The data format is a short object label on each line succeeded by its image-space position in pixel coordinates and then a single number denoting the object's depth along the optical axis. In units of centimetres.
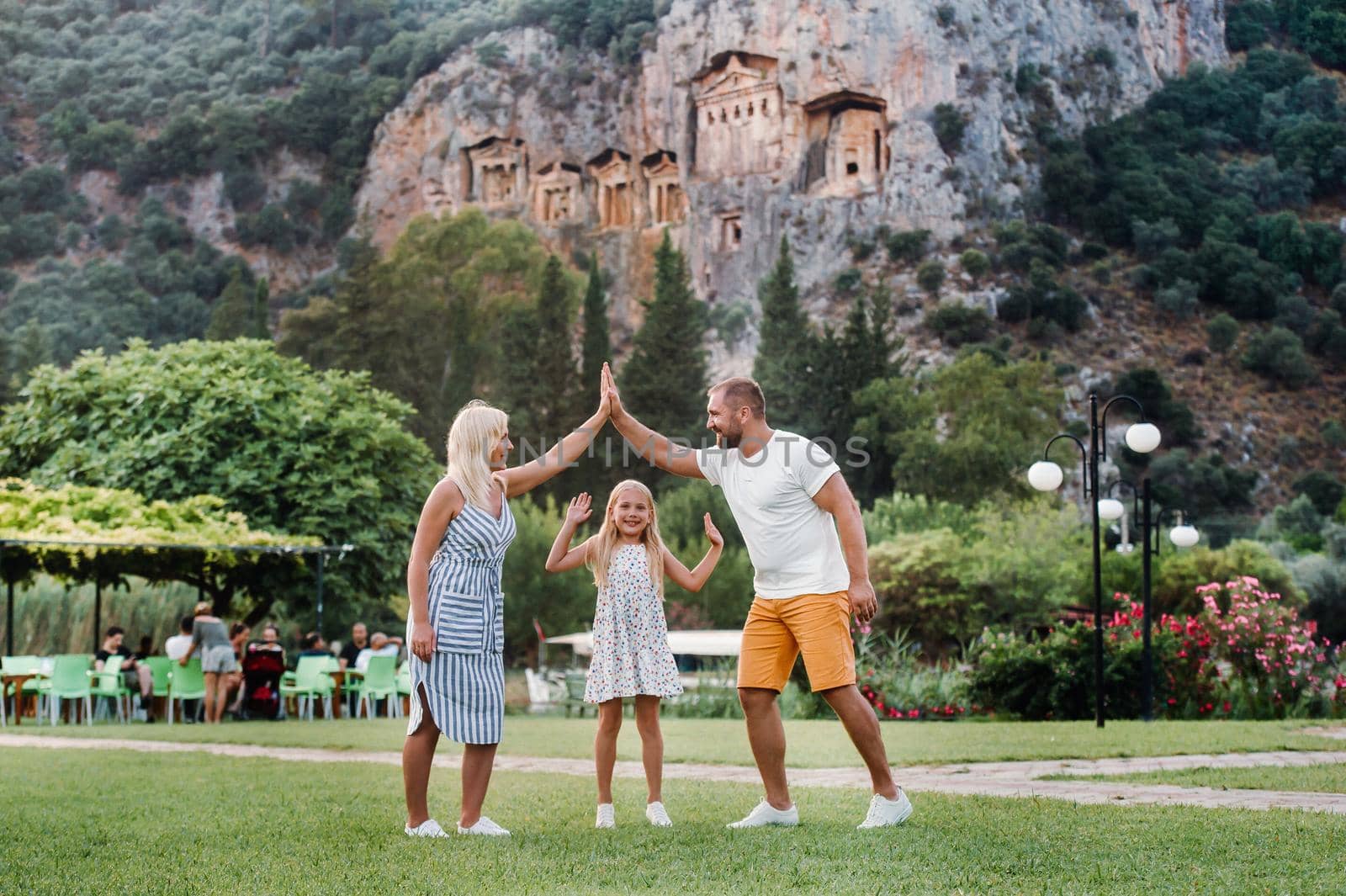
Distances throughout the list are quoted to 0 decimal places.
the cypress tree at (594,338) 4972
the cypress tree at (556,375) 4941
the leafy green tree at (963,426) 4475
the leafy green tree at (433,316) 5231
